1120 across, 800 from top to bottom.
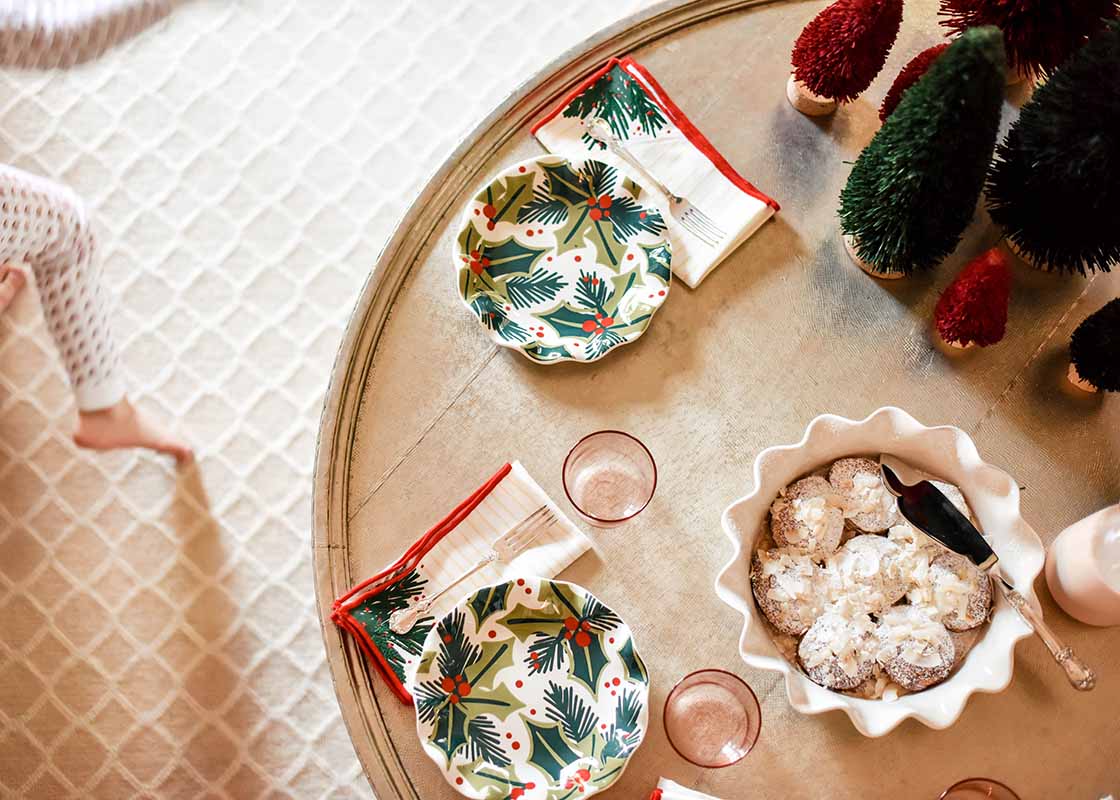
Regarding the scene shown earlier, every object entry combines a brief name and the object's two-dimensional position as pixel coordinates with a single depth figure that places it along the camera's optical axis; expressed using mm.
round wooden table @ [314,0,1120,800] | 1008
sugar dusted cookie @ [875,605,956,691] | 940
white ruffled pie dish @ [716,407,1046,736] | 929
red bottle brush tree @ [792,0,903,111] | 967
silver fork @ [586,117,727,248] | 1117
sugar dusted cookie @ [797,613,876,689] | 939
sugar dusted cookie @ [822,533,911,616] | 959
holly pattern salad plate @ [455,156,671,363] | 1100
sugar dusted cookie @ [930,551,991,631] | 954
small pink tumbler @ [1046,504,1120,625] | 972
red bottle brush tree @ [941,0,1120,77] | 917
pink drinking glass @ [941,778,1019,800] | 979
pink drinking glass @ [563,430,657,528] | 1061
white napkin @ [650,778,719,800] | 973
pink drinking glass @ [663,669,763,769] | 1007
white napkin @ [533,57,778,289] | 1115
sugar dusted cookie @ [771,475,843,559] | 964
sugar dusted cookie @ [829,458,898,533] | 984
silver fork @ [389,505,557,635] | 1046
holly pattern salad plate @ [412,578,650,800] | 991
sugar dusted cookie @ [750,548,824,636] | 958
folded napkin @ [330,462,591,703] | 1021
